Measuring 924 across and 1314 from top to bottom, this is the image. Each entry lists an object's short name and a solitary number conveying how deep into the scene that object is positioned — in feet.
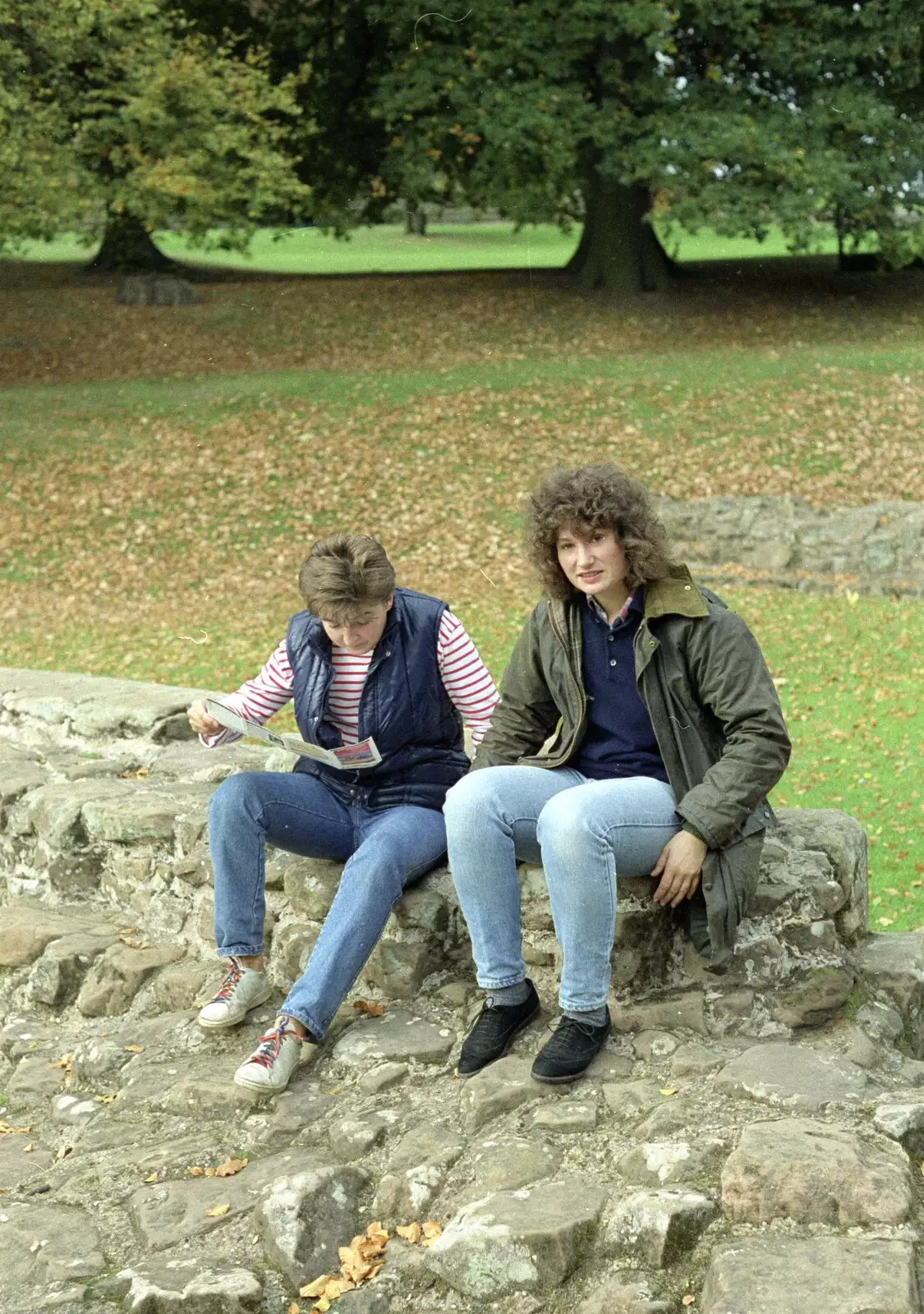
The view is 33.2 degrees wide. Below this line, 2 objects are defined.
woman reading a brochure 14.34
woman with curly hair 12.67
